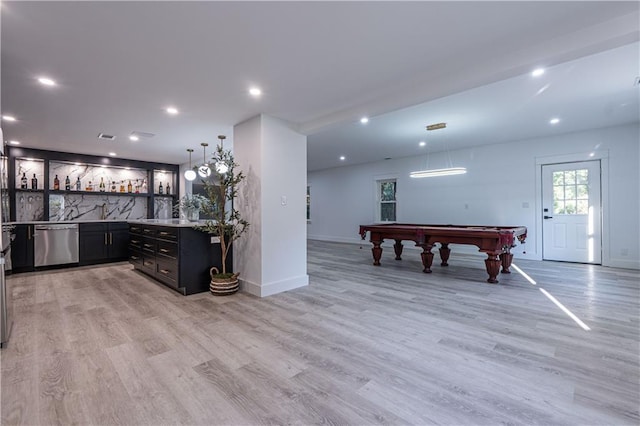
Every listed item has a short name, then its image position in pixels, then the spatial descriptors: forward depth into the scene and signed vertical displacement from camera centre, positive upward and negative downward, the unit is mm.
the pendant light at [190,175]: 4832 +637
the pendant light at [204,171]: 3765 +549
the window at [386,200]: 8441 +327
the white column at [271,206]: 3732 +90
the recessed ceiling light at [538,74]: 3018 +1407
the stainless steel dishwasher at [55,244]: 5117 -518
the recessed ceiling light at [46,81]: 2732 +1258
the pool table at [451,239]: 4191 -447
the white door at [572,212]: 5484 -46
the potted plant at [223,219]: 3721 -78
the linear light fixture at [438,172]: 5188 +708
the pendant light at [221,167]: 3762 +587
